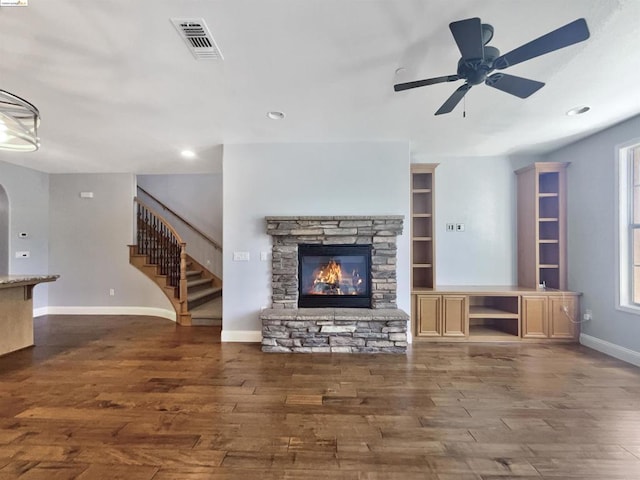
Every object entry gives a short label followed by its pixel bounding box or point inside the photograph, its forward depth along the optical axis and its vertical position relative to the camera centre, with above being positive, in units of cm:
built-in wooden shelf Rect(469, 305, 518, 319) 389 -96
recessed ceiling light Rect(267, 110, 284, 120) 304 +140
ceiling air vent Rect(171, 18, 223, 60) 181 +141
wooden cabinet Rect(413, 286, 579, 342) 385 -97
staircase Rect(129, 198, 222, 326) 493 -45
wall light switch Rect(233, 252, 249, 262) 390 -18
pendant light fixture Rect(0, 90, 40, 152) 210 +94
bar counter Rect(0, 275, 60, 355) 342 -86
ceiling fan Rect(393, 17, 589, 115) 157 +116
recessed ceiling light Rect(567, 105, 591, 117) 292 +141
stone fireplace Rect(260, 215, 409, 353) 352 -58
